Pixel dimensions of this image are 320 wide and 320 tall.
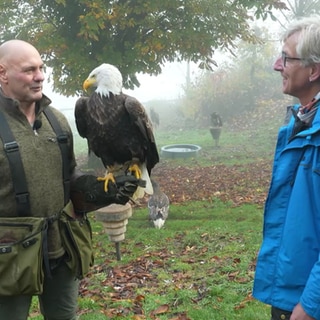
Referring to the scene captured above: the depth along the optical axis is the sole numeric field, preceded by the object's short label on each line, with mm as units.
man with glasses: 1654
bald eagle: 3002
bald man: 2145
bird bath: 14055
